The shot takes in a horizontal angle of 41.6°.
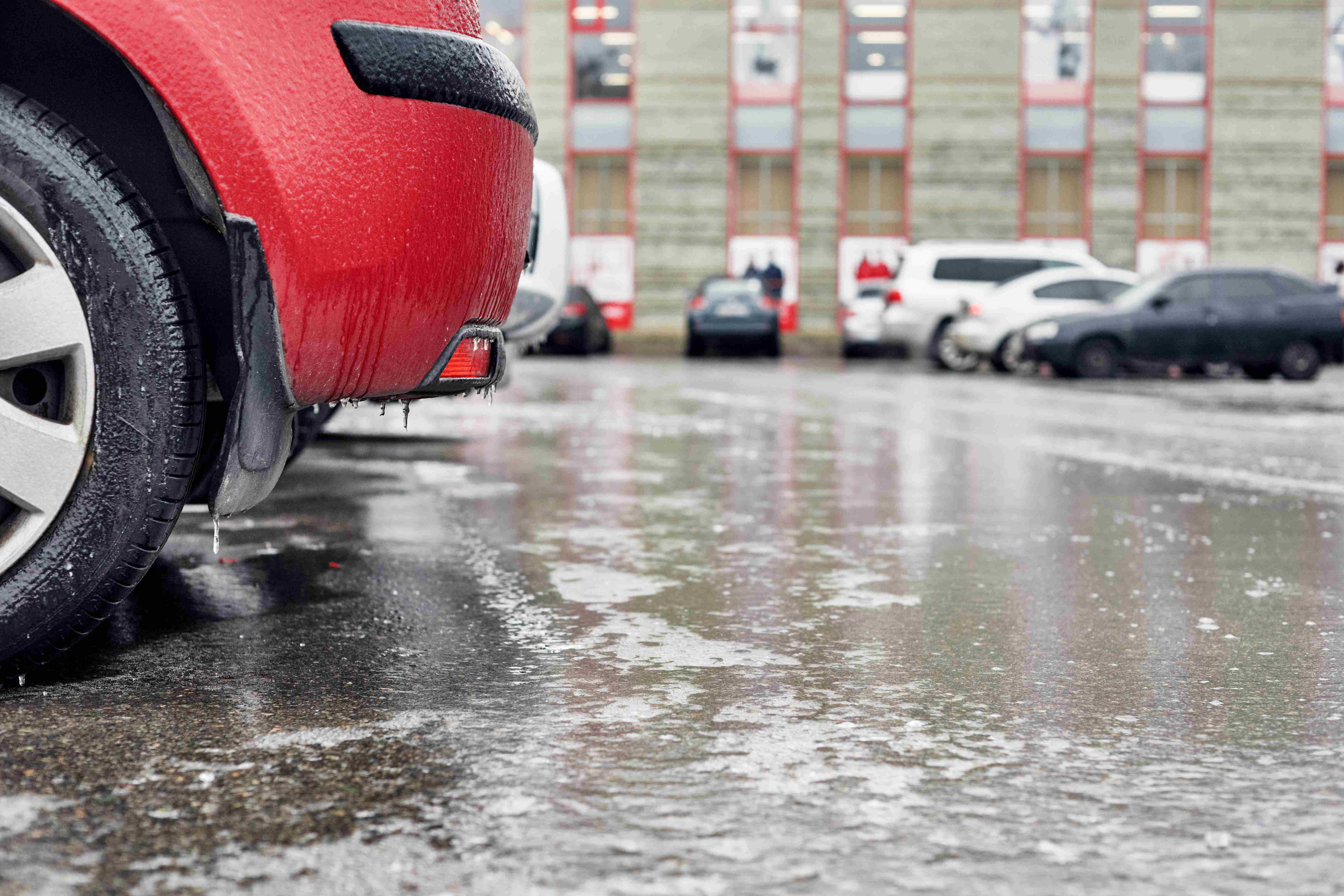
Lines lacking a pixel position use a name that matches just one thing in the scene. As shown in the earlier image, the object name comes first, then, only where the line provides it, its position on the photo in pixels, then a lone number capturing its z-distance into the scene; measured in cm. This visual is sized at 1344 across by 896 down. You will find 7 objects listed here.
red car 341
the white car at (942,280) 2583
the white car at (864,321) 2761
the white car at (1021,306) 2416
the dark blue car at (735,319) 2983
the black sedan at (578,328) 2989
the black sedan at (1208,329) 2258
